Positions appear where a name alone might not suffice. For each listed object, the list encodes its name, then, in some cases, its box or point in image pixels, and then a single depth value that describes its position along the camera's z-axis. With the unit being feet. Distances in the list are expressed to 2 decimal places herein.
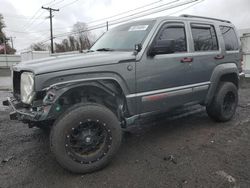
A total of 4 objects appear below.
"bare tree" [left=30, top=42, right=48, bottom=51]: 157.79
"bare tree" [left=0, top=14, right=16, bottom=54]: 120.31
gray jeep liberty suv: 7.67
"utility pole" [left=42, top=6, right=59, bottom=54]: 88.44
